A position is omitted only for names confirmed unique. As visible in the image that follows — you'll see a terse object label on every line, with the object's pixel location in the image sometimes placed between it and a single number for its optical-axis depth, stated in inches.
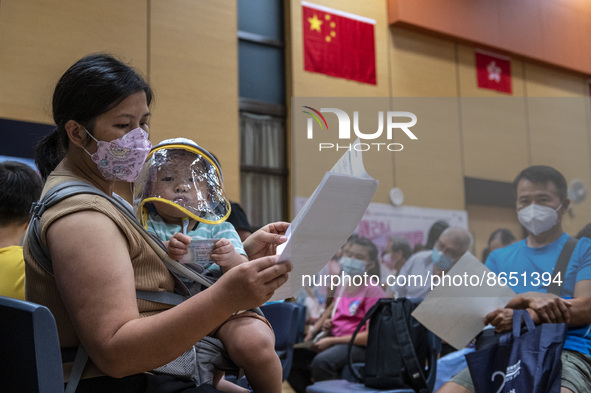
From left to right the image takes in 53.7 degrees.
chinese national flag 292.7
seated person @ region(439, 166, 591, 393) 81.1
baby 49.9
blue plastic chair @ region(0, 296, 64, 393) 38.1
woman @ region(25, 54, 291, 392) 41.3
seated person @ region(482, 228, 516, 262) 100.3
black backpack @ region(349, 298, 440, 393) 108.0
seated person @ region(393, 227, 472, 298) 157.8
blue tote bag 75.0
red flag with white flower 347.9
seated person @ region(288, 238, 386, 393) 138.9
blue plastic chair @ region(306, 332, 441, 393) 103.5
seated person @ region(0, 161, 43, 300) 86.4
